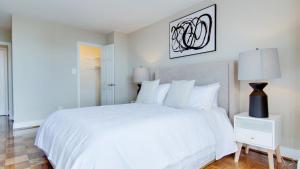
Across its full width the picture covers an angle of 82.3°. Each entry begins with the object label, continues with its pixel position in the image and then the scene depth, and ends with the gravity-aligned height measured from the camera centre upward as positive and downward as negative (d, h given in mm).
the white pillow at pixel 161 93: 2855 -167
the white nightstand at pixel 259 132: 1786 -548
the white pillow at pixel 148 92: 2896 -159
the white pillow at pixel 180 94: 2381 -157
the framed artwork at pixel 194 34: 2769 +873
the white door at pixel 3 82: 5012 +61
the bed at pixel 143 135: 1273 -469
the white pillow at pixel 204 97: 2260 -188
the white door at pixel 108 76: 4551 +204
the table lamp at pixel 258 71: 1818 +132
